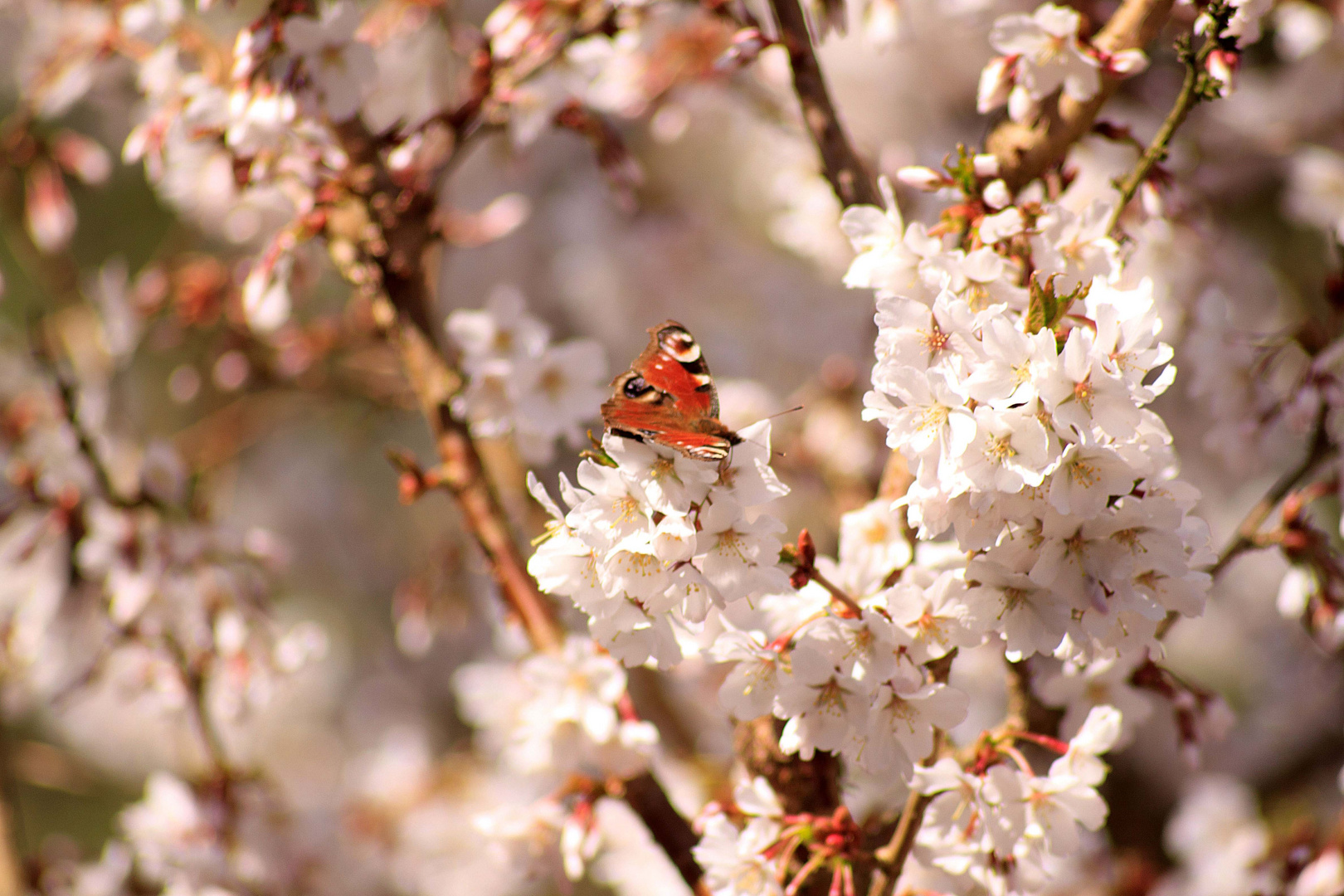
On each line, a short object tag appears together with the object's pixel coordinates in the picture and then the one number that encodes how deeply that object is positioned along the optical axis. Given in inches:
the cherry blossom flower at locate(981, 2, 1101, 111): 148.8
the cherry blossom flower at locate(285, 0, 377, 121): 150.4
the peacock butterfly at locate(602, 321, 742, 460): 146.3
